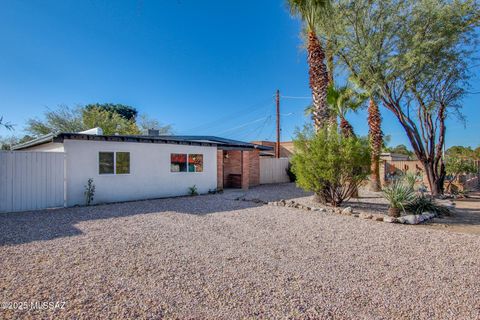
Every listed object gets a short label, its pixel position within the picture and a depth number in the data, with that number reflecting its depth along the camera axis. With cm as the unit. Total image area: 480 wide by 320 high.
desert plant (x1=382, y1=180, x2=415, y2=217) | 838
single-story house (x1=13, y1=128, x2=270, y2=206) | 1007
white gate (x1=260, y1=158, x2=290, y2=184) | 1961
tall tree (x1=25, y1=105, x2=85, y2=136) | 2591
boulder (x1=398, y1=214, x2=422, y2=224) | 763
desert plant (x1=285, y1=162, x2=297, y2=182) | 2110
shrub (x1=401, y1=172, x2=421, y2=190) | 931
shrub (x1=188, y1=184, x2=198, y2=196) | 1339
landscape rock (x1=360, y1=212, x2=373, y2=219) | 817
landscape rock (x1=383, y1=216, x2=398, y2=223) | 772
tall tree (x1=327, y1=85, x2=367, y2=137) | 1305
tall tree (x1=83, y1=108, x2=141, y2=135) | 2668
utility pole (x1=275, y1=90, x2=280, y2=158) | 2259
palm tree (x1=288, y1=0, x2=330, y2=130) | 1130
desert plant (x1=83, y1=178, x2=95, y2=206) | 1027
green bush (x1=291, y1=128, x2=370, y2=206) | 920
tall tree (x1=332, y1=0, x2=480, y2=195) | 1043
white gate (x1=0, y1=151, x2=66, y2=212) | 874
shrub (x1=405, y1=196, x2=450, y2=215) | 879
